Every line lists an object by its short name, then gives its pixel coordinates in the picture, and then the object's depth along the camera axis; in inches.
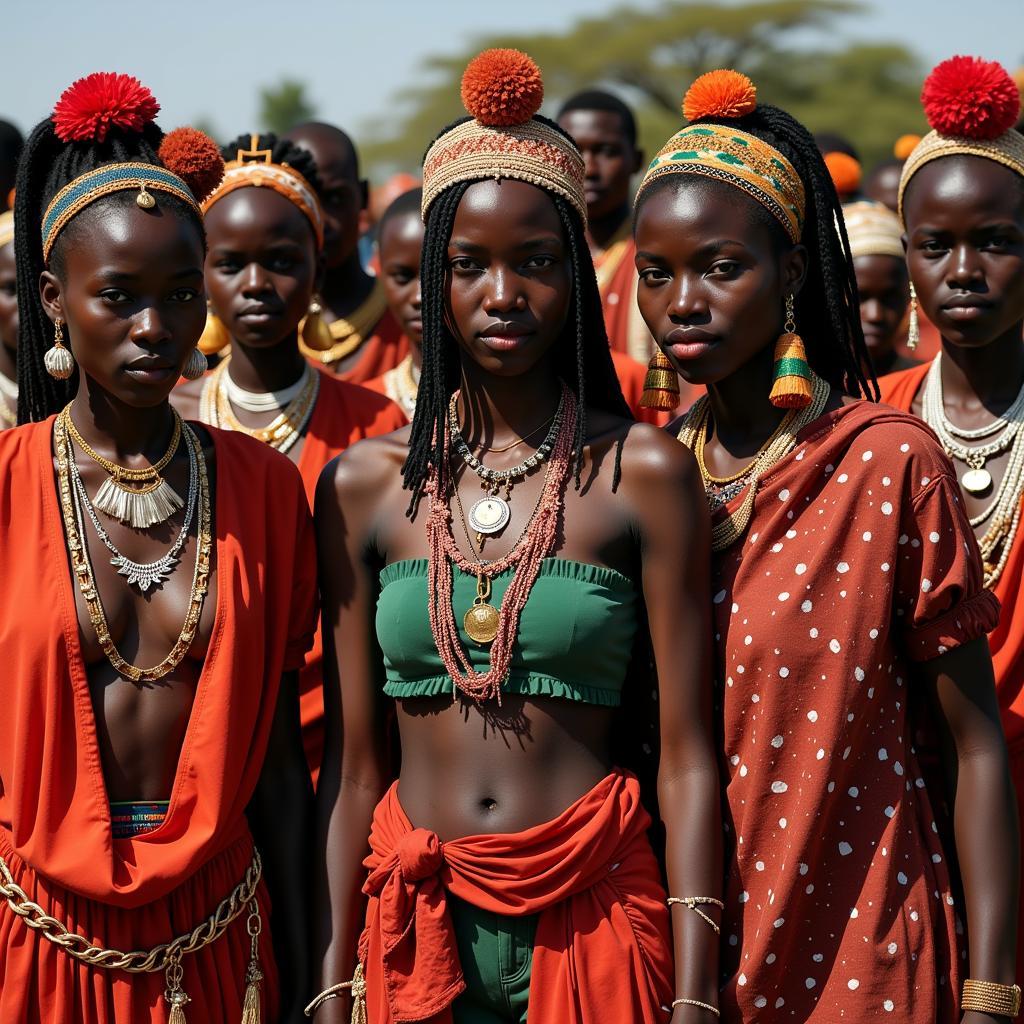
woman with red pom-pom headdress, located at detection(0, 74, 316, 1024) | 243.0
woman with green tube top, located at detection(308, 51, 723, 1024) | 242.2
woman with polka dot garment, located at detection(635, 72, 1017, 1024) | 246.8
